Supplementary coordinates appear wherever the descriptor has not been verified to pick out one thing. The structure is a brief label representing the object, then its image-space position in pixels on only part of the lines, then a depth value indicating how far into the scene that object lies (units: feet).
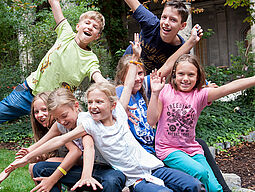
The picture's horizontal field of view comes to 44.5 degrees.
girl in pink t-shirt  7.80
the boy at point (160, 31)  9.43
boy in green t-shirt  9.77
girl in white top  7.20
